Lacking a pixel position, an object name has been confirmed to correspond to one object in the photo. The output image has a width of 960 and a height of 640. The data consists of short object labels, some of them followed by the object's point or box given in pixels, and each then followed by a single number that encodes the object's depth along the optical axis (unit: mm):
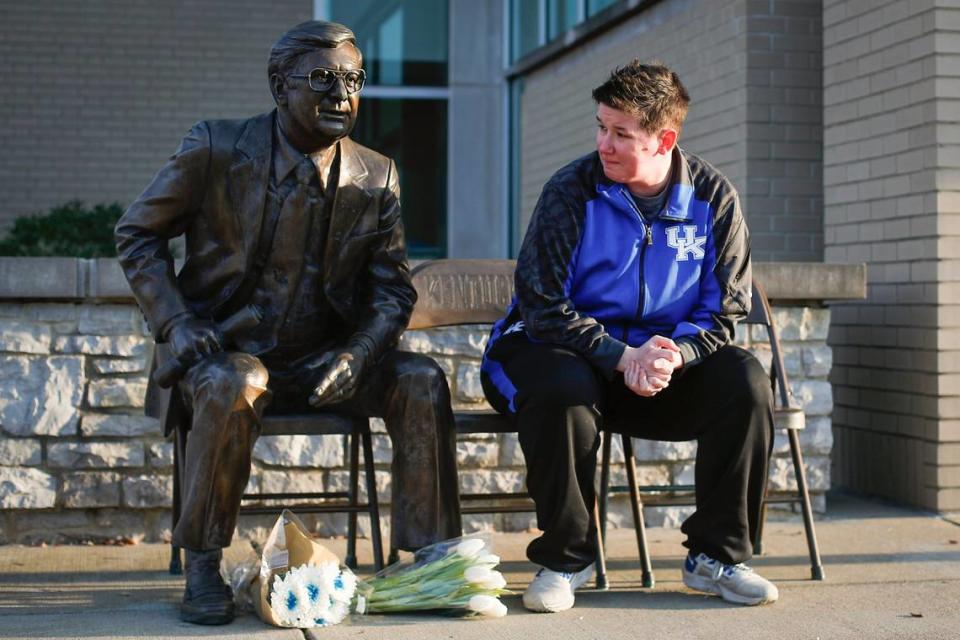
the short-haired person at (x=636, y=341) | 4082
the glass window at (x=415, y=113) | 12273
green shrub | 9089
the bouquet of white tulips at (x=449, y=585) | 3980
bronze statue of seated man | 3961
